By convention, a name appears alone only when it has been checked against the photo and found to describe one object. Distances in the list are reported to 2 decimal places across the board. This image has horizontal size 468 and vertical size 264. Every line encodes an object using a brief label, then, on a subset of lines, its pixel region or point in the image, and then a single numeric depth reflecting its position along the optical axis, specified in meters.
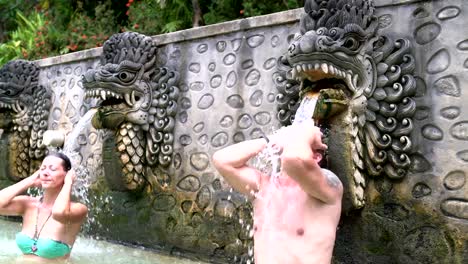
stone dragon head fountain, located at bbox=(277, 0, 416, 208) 4.19
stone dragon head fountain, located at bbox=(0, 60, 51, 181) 7.75
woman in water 4.38
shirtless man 2.84
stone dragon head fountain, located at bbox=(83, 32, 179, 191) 5.91
